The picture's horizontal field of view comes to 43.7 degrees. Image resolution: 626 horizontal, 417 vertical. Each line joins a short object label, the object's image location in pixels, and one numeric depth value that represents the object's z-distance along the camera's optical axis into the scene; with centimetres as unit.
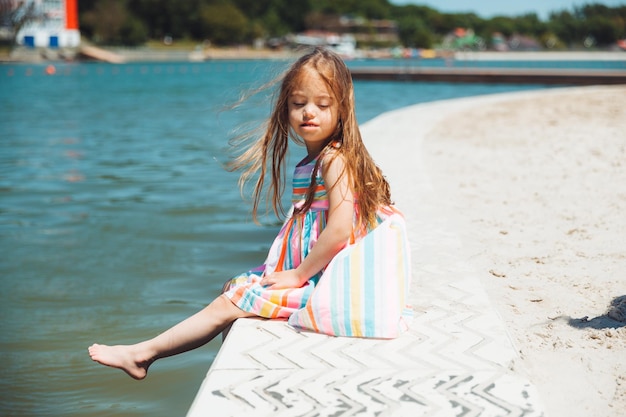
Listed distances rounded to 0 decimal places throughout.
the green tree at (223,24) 10325
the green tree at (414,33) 12999
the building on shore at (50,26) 8125
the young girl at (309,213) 288
